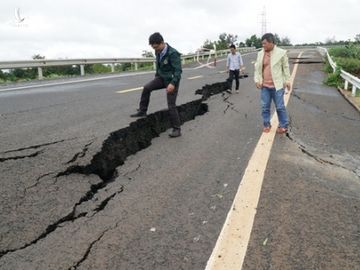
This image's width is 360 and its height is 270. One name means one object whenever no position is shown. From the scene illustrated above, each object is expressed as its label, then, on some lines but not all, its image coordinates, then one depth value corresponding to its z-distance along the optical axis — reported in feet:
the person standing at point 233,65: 45.93
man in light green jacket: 23.06
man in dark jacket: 21.20
